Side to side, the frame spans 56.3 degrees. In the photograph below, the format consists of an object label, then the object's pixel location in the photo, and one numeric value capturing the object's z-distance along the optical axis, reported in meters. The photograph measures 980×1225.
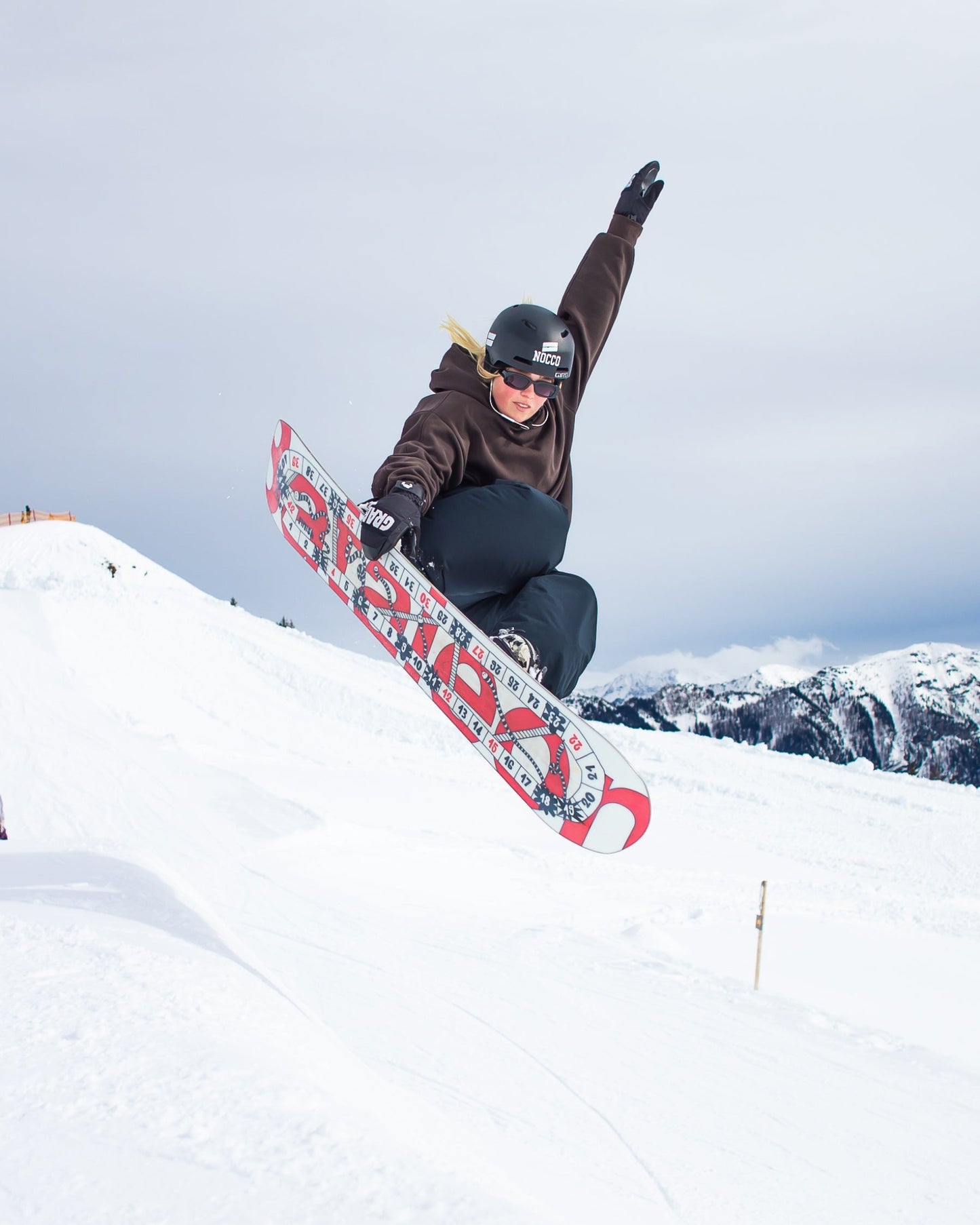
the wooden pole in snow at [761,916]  8.43
